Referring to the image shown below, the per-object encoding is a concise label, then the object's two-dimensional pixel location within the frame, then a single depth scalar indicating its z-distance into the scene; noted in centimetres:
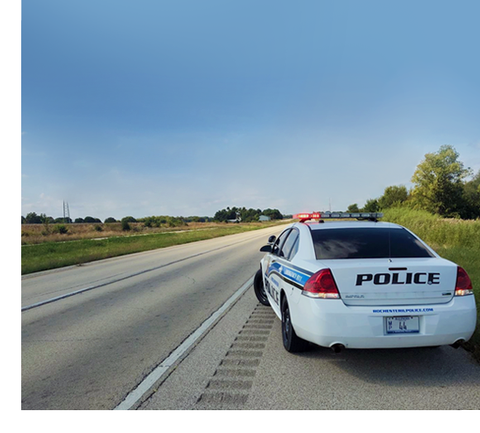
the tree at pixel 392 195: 7138
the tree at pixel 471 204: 6081
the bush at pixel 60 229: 5311
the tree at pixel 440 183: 6028
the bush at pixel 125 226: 6992
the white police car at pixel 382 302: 424
